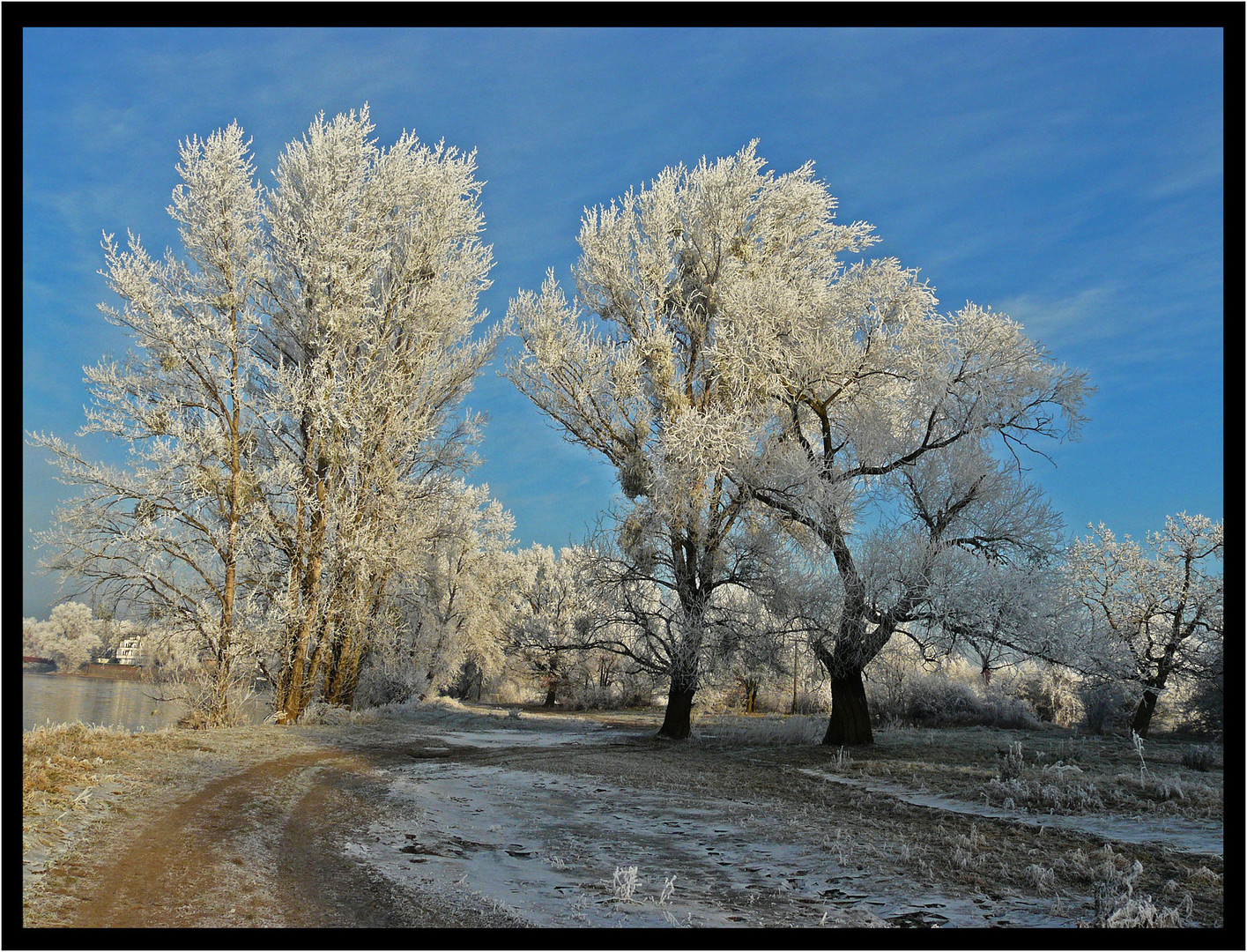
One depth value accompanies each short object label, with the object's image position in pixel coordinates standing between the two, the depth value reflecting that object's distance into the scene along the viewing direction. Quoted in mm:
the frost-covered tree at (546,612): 31656
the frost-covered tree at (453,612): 19500
